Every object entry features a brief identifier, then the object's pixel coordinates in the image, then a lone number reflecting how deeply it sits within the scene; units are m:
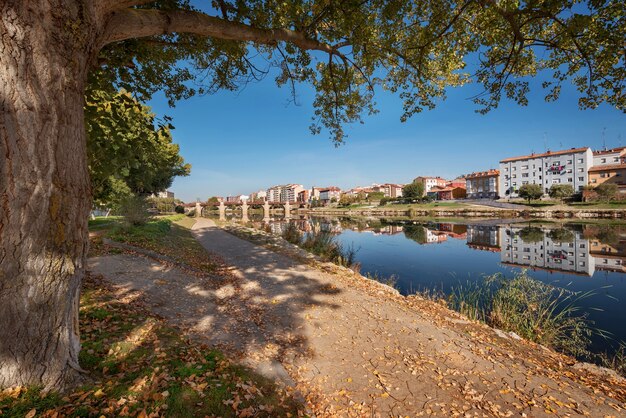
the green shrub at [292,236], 17.52
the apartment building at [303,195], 172.99
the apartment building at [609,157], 65.44
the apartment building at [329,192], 155.25
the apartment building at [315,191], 161.50
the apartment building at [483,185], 85.19
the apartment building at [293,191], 183.12
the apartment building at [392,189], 140.38
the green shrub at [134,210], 14.66
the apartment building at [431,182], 126.06
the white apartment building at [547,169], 66.38
